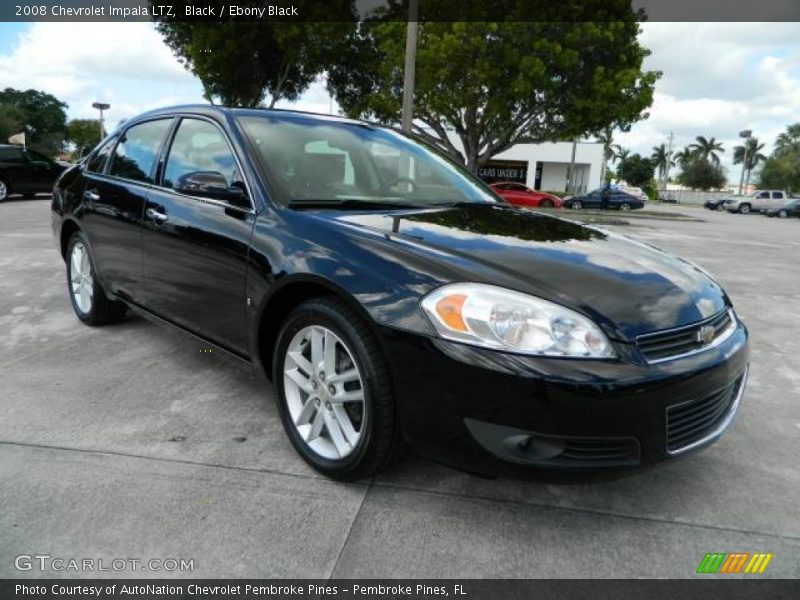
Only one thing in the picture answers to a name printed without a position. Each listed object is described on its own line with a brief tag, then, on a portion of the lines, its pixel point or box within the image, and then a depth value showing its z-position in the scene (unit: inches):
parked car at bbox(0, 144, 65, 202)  599.2
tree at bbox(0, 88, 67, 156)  2956.0
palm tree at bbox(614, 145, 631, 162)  3727.4
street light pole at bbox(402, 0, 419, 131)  458.0
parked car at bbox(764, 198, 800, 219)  1443.2
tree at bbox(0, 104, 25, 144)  2231.8
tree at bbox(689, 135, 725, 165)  3971.5
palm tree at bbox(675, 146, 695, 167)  4057.6
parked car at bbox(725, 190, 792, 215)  1614.2
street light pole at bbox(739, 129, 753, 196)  2182.6
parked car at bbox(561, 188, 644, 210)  1296.8
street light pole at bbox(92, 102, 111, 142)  1171.3
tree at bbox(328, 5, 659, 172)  748.0
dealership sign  1902.1
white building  1893.5
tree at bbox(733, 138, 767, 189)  3737.9
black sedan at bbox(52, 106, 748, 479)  77.7
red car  1180.5
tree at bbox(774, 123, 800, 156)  3006.9
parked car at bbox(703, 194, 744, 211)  1809.8
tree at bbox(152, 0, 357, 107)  800.9
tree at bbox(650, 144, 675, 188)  4003.4
